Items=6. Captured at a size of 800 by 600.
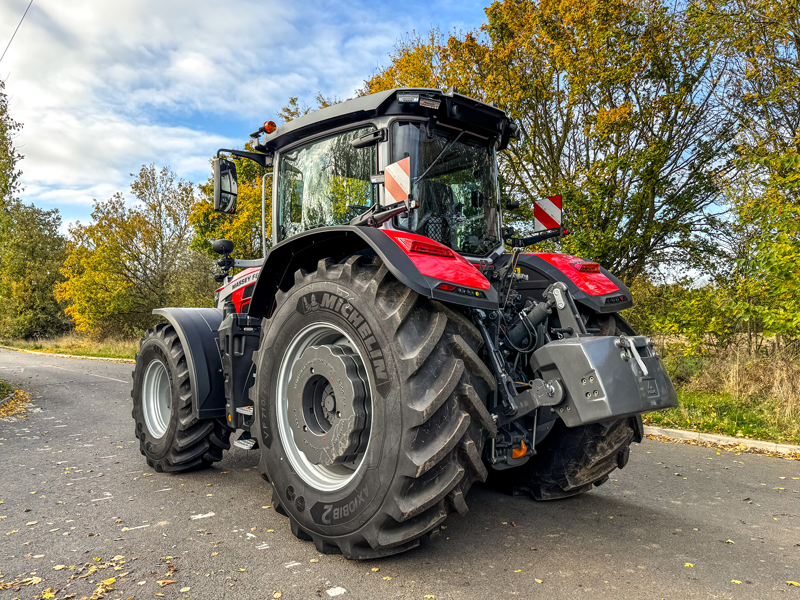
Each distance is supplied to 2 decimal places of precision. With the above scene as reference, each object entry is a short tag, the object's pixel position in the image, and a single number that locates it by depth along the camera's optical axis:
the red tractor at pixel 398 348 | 2.83
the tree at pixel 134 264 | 30.11
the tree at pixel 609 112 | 10.30
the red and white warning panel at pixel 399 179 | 3.38
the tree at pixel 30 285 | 41.44
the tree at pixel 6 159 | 12.26
